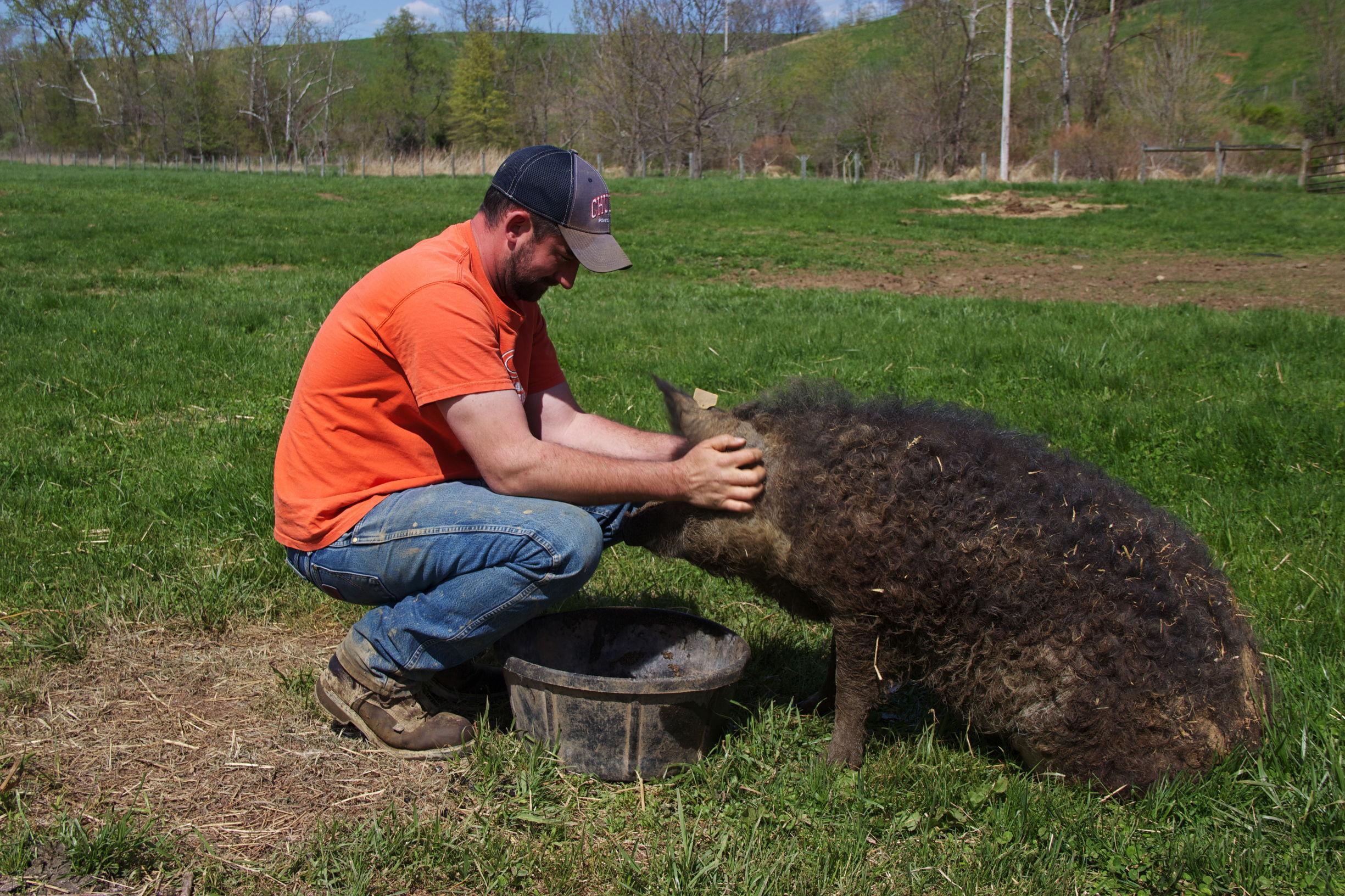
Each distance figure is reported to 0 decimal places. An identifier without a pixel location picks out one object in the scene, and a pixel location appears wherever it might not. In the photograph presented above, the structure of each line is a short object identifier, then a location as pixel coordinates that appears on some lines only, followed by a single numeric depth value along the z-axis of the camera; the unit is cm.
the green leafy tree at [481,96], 5969
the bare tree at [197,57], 6388
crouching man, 302
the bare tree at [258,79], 6112
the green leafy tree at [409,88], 6819
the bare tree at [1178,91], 4178
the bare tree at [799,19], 7412
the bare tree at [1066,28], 5031
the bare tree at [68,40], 6662
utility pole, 3481
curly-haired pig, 300
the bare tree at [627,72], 4638
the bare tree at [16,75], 7450
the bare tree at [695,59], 4484
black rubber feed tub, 304
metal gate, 2775
